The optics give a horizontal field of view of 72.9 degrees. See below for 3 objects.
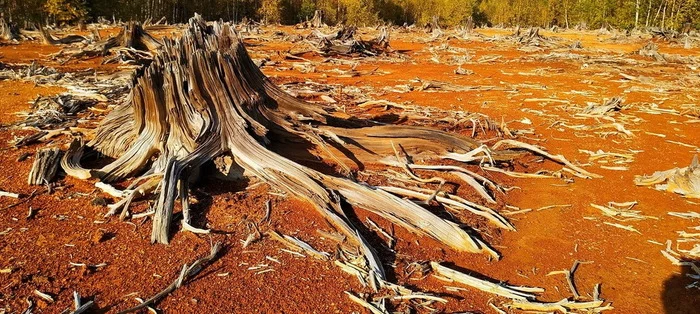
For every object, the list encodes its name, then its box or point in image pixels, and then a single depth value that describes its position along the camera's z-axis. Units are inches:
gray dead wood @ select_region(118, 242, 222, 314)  92.0
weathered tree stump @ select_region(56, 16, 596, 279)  128.4
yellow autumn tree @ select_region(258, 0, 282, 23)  1431.5
